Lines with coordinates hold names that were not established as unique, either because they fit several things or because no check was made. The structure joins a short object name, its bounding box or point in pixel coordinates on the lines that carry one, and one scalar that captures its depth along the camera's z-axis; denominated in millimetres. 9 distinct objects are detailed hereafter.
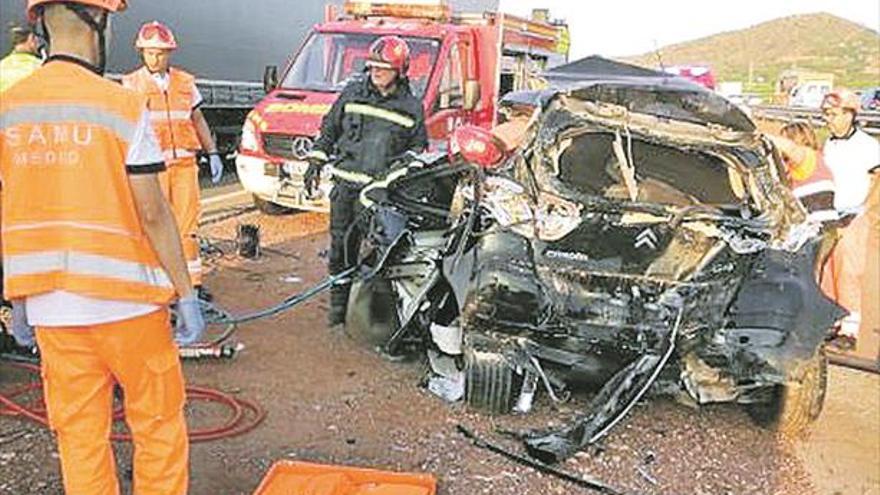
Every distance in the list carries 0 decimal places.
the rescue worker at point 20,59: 5828
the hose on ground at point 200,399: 4215
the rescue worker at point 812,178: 5828
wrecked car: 4344
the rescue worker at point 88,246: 2643
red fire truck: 9133
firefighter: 5723
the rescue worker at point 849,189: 6277
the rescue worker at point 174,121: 5809
